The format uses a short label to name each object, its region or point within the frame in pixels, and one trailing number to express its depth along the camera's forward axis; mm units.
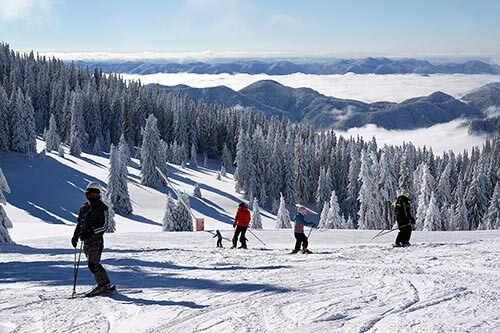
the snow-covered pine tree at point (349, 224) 60984
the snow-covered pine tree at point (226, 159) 109188
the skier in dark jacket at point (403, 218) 16500
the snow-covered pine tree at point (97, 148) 87812
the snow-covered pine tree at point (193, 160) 99938
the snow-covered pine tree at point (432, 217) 50281
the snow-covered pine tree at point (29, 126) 67625
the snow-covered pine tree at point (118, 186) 55844
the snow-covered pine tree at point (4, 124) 66375
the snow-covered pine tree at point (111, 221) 38422
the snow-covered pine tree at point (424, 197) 55219
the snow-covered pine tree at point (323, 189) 91062
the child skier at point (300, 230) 15937
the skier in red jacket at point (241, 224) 17666
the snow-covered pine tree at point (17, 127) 66938
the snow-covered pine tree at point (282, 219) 58062
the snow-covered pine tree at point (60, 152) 75438
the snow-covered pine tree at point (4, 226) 20875
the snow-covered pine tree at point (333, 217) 52906
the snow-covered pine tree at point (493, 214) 63625
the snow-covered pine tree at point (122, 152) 60562
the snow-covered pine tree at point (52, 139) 77062
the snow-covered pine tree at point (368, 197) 57750
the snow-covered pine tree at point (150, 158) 71875
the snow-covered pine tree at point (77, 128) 80875
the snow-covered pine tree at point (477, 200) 69875
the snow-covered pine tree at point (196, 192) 69125
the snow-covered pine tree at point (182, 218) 43553
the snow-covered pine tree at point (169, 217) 42406
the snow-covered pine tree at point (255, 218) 57406
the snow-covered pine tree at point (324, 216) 62344
